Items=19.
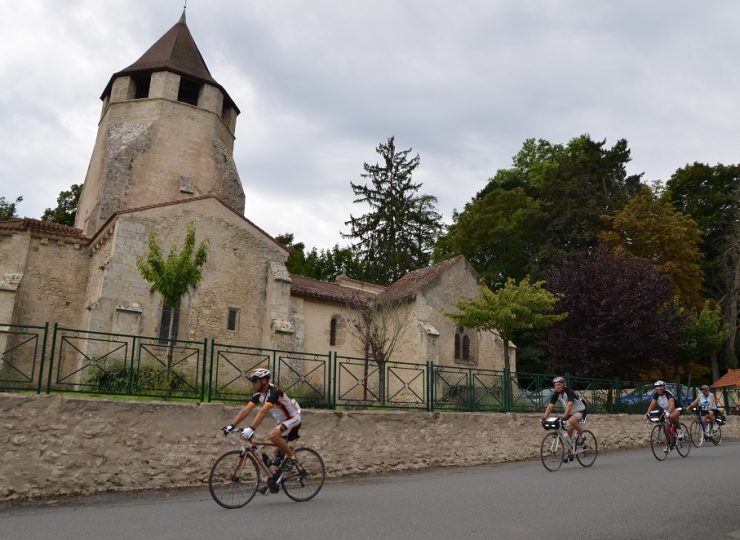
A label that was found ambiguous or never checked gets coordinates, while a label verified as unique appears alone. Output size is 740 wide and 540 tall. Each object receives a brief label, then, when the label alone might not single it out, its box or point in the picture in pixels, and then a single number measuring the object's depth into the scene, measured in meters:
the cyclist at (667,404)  13.07
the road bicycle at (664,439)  12.99
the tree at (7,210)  37.04
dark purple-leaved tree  21.23
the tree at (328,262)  45.03
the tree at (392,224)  42.88
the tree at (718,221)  32.88
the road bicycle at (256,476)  7.29
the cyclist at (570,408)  11.43
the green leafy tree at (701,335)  25.69
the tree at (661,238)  30.58
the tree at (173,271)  16.47
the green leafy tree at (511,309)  19.30
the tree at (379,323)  22.80
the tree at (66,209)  34.88
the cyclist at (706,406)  16.36
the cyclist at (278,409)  7.68
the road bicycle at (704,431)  16.23
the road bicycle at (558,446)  11.11
